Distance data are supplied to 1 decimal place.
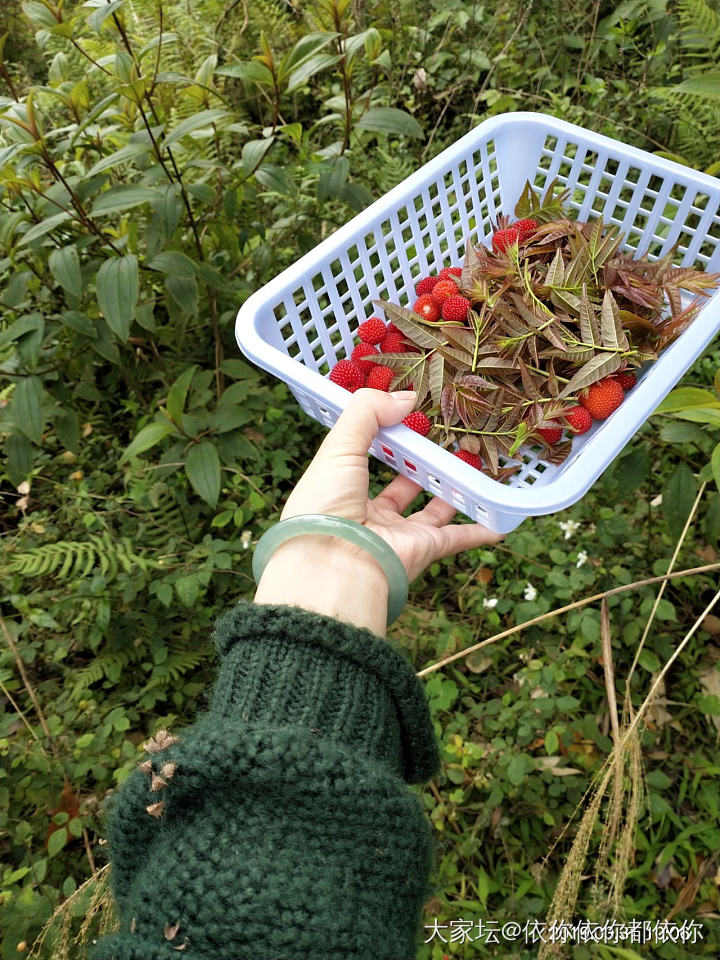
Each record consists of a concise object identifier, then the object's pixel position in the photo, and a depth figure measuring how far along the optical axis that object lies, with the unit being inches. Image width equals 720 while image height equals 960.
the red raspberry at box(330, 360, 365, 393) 16.0
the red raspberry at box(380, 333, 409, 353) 17.2
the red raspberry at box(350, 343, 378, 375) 16.6
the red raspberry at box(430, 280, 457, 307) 17.6
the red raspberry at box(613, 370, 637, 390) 16.4
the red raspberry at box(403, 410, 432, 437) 15.0
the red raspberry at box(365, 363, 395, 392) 16.1
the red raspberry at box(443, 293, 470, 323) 17.1
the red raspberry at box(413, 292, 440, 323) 17.4
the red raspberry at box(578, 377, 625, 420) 15.8
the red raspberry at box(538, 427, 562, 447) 16.1
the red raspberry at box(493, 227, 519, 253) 18.0
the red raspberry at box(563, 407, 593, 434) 15.9
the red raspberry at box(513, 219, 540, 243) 18.5
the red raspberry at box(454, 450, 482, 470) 15.5
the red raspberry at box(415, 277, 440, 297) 18.4
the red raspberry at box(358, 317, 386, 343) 17.1
